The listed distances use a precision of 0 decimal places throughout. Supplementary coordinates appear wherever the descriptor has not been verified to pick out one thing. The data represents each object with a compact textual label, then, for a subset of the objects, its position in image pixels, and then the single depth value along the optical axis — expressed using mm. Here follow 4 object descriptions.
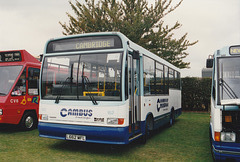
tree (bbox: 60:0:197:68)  19625
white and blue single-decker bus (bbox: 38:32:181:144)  6078
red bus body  8953
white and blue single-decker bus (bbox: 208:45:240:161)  5090
